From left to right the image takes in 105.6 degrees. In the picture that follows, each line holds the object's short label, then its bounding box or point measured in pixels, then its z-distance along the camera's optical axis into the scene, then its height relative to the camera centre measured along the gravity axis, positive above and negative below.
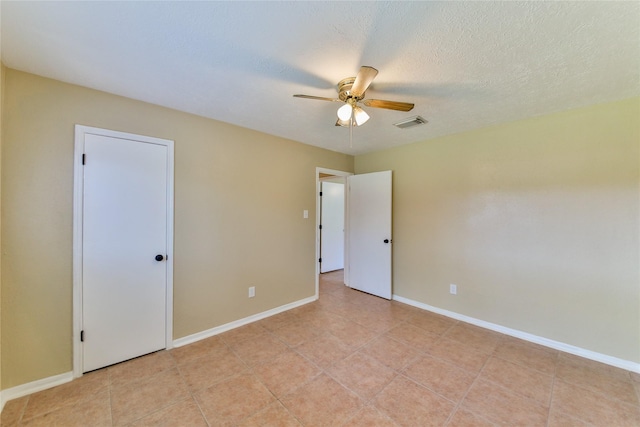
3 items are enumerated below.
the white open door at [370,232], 3.76 -0.31
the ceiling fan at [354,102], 1.70 +0.84
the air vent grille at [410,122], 2.61 +1.03
